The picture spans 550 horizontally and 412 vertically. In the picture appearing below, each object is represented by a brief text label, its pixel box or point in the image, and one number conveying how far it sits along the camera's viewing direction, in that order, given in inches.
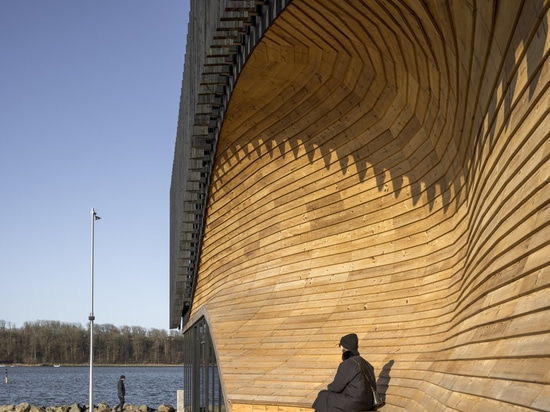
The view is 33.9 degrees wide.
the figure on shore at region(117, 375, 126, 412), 1285.7
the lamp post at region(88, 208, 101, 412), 858.5
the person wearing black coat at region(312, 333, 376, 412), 302.8
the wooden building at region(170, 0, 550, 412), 232.1
